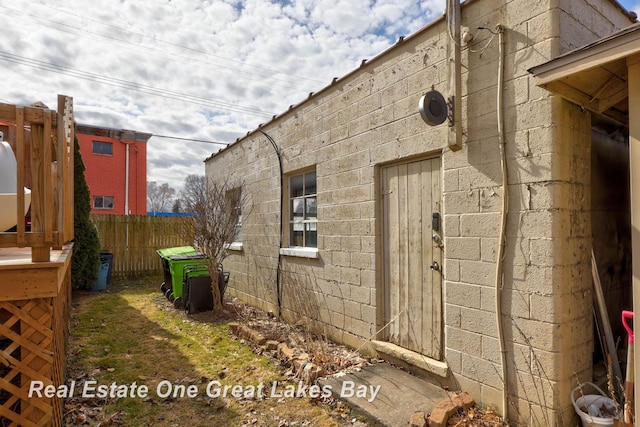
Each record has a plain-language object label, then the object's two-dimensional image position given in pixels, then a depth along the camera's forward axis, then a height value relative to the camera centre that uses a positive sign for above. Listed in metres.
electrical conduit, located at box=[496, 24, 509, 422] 3.09 +0.01
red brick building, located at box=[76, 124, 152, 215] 20.14 +3.33
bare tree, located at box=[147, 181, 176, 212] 41.32 +3.41
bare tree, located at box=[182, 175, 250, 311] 7.06 +0.07
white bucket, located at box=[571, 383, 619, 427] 2.63 -1.42
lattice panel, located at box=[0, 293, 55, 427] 2.58 -0.95
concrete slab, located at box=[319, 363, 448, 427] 3.28 -1.69
